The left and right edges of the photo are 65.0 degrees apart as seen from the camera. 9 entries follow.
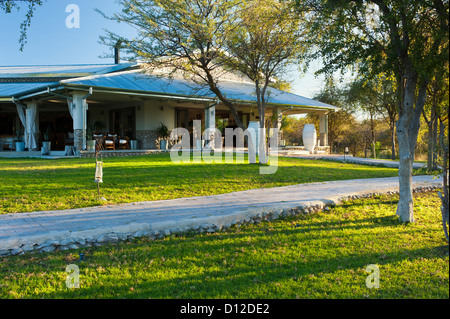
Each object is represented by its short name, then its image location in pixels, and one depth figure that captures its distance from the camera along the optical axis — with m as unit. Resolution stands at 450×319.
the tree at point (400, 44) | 6.17
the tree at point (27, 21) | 6.91
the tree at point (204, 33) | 11.27
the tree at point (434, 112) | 13.04
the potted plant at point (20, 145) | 18.27
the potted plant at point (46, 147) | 16.78
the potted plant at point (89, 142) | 16.08
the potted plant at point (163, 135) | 19.42
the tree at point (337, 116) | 29.60
